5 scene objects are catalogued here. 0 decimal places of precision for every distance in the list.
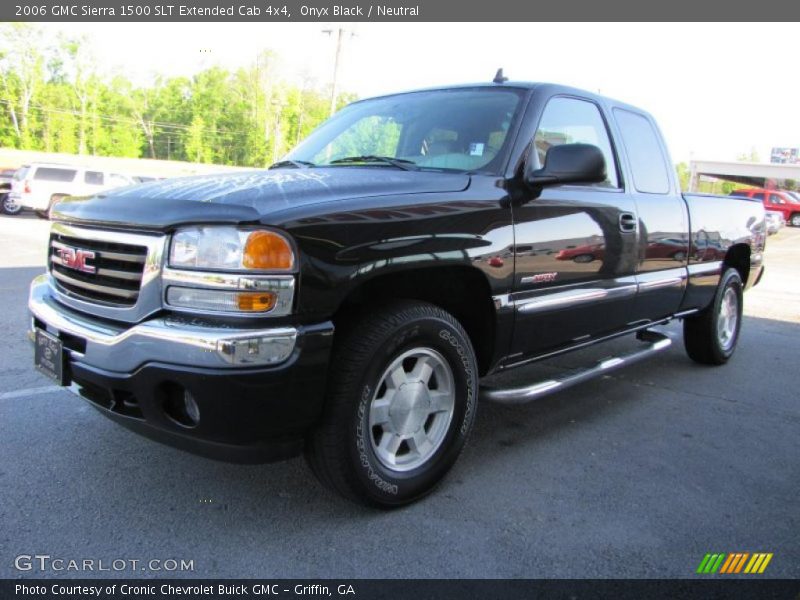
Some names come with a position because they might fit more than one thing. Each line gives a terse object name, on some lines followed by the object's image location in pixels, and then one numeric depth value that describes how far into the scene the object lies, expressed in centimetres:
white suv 1953
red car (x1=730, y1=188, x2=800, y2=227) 3234
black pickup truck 217
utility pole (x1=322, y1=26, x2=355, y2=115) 2856
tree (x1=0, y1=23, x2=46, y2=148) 6295
